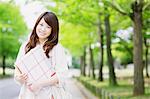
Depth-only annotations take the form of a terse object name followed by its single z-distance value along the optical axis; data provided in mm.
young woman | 4703
